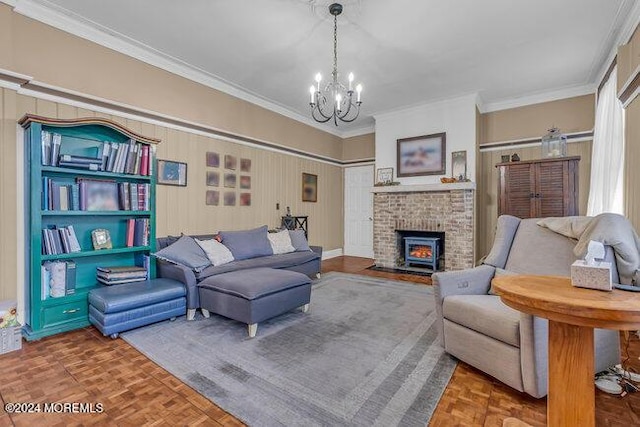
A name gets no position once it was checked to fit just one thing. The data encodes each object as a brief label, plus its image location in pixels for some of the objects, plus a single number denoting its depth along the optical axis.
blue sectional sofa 3.05
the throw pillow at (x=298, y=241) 4.87
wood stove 5.48
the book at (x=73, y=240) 2.82
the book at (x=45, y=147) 2.64
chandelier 2.88
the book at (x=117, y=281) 2.96
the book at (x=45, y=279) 2.61
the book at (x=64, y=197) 2.79
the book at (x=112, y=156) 3.06
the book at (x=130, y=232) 3.27
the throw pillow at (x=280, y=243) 4.49
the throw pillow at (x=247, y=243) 3.93
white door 7.06
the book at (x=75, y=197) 2.85
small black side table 5.59
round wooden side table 1.10
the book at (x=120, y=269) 3.00
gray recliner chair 1.71
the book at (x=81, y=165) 2.76
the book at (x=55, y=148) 2.72
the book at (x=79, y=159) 2.75
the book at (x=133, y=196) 3.21
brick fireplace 5.11
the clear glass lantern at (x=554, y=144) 4.50
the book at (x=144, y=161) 3.30
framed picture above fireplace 5.48
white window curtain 3.42
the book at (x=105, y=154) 3.03
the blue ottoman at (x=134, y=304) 2.56
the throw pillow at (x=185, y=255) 3.21
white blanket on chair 1.90
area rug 1.68
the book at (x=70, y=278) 2.77
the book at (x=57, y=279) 2.69
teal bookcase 2.57
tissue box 1.22
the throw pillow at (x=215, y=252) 3.49
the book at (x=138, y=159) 3.25
